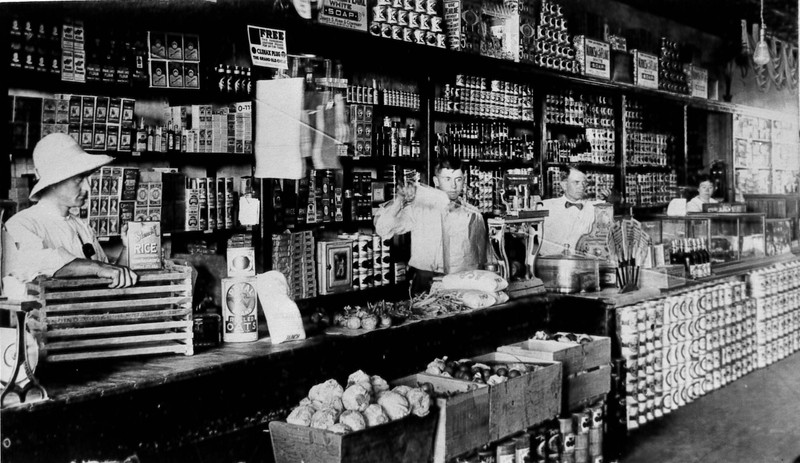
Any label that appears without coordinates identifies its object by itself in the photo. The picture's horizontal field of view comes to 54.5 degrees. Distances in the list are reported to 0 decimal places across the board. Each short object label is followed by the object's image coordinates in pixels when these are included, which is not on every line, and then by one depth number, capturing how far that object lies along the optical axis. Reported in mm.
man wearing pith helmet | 2785
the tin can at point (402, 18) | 5422
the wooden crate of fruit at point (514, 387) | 3043
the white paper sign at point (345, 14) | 4863
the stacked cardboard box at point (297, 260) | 4812
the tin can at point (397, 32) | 5389
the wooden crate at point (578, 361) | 3596
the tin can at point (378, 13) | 5305
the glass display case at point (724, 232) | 5711
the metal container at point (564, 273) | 4562
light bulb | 5902
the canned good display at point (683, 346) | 4504
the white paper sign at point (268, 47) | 4199
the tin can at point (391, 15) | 5352
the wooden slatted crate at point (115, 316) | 2381
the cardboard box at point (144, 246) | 2662
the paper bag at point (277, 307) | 2930
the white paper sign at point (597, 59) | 7406
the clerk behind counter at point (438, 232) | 4734
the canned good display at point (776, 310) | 5742
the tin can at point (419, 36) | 5555
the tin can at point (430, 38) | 5637
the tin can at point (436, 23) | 5688
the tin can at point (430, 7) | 5656
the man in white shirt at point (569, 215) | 5087
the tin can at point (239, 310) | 2904
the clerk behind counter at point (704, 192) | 7180
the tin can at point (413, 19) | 5508
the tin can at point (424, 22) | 5605
